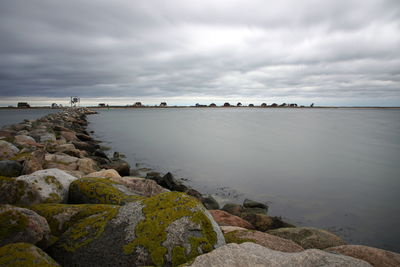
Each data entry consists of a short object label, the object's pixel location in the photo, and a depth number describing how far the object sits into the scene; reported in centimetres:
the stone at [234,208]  911
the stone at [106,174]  852
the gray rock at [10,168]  820
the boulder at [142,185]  759
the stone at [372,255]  428
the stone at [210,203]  1004
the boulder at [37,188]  498
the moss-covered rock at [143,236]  374
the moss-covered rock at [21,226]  362
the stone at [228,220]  693
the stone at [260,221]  778
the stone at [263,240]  466
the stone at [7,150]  1052
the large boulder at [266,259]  325
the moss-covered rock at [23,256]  310
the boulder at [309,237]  590
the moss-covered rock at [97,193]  577
